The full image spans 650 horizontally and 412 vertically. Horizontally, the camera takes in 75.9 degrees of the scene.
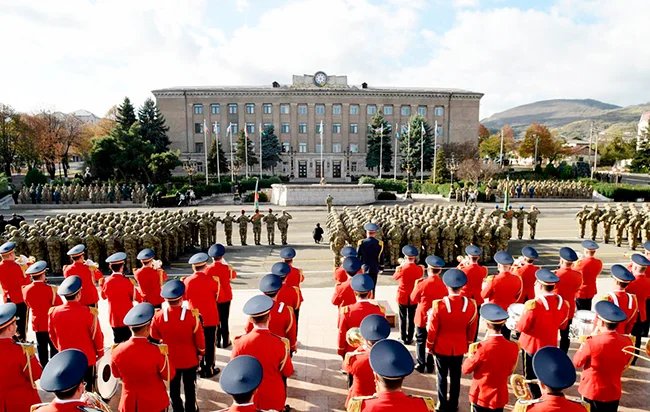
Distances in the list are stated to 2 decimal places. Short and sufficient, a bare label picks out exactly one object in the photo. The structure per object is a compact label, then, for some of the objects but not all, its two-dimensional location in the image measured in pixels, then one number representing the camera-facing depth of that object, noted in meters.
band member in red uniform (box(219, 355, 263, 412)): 2.93
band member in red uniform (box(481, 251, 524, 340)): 6.69
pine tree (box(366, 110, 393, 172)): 59.53
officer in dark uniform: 9.71
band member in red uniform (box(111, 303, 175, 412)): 4.13
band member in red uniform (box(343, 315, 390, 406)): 3.89
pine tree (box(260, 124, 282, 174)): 61.22
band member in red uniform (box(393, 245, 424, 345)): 7.40
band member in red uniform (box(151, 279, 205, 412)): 4.96
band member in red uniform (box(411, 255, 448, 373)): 6.15
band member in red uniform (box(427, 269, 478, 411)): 5.27
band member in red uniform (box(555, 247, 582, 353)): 7.00
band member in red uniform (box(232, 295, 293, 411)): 4.09
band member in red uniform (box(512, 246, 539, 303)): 7.51
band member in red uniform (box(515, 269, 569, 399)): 5.32
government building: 66.81
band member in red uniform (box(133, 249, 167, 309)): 7.30
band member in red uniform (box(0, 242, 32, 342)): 7.86
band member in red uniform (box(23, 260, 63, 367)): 6.48
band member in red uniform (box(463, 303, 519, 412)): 4.32
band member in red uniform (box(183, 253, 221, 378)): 6.38
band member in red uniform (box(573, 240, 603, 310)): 7.86
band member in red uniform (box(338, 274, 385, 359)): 5.14
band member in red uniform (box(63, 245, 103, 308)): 7.29
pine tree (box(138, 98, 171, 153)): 55.31
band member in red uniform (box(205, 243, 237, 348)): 7.39
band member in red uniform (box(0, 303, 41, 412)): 4.09
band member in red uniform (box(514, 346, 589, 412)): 3.22
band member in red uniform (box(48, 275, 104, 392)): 5.15
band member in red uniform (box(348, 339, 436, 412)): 3.10
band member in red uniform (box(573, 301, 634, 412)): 4.41
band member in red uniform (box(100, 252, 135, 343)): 6.67
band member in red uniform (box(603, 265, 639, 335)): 6.04
